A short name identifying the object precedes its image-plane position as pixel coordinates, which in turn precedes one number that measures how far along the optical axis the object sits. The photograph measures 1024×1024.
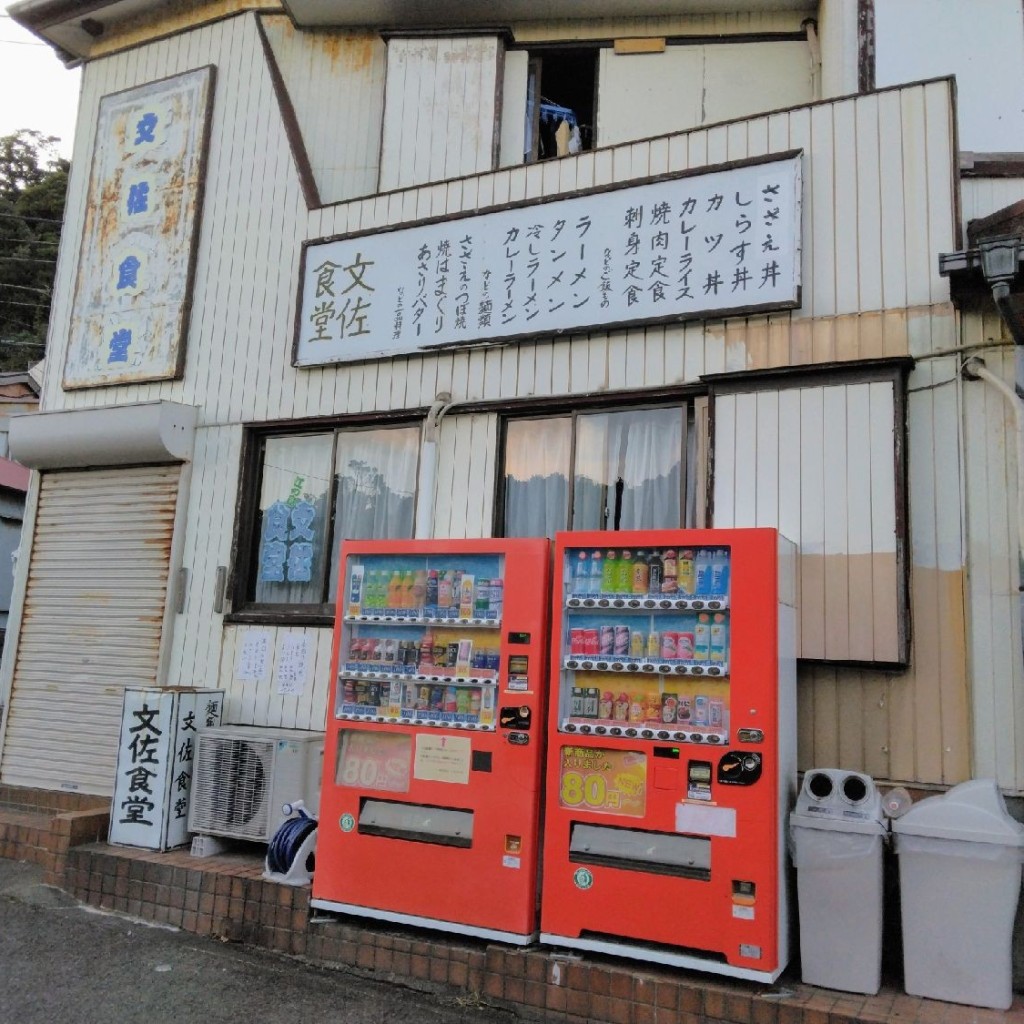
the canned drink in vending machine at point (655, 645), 5.11
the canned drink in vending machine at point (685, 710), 4.98
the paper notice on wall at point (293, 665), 7.77
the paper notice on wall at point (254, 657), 8.02
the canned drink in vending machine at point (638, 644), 5.16
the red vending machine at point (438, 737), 5.27
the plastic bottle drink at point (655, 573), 5.14
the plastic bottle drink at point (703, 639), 4.98
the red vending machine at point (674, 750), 4.68
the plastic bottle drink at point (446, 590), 5.74
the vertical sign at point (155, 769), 7.18
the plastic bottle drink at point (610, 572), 5.28
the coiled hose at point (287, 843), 6.19
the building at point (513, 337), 5.60
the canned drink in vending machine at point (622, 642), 5.20
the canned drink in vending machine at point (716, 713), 4.89
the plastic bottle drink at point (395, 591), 5.91
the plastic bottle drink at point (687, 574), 5.05
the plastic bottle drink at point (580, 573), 5.37
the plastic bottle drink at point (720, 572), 4.98
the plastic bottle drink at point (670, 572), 5.10
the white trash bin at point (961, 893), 4.45
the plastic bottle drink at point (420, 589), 5.82
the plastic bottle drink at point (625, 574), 5.23
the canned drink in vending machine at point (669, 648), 5.05
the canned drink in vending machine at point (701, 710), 4.94
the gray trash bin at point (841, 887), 4.63
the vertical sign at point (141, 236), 9.42
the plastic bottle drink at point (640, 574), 5.18
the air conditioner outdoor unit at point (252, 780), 6.85
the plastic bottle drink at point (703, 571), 5.02
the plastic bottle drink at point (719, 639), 4.93
